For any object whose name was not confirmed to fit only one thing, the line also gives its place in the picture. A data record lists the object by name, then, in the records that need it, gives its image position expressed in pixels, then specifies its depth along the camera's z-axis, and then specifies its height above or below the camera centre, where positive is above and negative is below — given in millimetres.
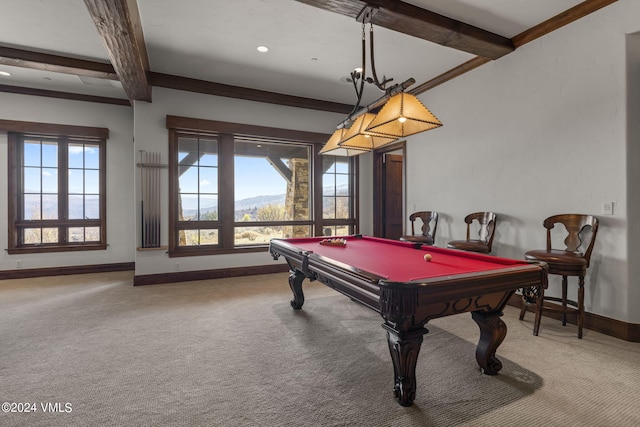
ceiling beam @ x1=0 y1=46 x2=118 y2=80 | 3602 +1824
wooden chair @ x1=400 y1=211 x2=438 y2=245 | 4289 -222
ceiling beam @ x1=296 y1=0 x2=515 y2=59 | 2599 +1771
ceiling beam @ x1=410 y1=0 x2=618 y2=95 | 2773 +1872
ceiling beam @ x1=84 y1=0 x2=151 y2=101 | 2354 +1590
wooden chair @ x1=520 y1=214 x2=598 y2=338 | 2557 -391
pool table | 1501 -418
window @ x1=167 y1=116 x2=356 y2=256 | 4723 +425
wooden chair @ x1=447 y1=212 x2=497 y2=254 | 3416 -284
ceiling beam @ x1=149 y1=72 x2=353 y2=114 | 4383 +1896
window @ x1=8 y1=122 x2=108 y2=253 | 4844 +347
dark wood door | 6133 +309
